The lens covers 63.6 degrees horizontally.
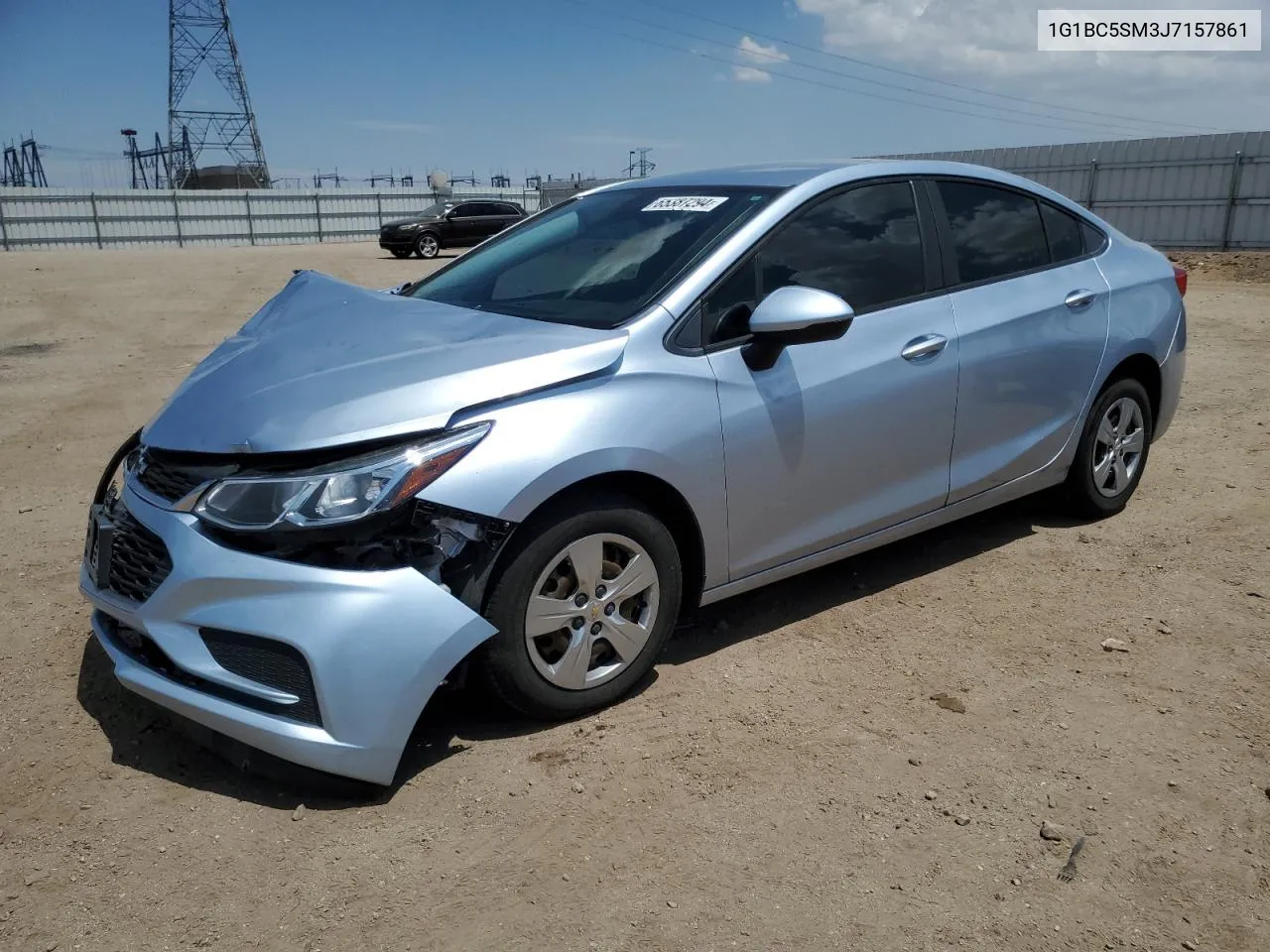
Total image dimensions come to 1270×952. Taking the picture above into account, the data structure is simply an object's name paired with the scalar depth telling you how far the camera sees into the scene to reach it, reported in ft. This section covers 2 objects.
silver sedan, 8.87
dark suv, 84.94
